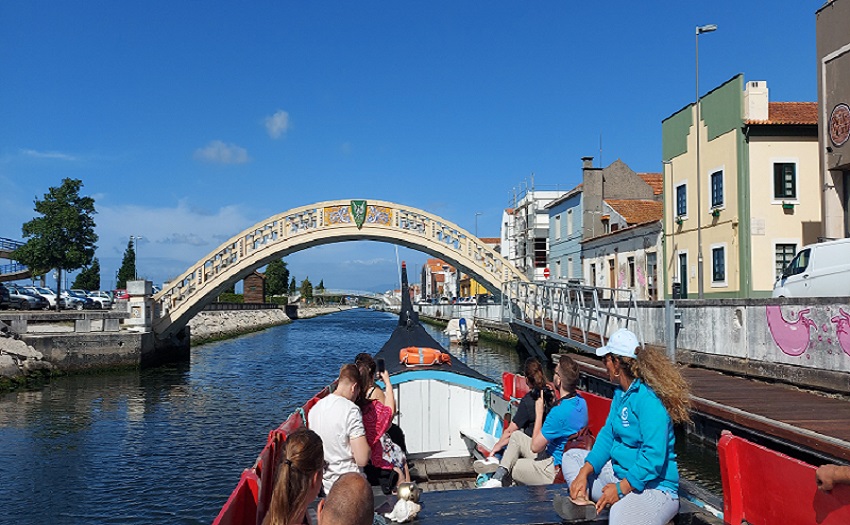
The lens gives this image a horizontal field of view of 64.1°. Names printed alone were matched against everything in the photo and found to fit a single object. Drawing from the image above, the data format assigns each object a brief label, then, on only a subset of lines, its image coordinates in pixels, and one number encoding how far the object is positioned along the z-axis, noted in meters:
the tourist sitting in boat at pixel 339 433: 4.91
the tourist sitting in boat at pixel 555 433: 5.54
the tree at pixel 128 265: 71.31
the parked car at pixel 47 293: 41.22
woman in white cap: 3.89
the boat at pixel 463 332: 37.69
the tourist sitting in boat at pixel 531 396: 6.31
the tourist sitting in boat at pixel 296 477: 2.60
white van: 14.01
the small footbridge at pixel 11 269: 50.75
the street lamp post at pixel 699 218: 22.94
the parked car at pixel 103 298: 43.38
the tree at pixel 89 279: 62.88
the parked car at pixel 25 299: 36.09
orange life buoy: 9.05
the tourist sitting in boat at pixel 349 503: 2.33
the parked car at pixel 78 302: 40.84
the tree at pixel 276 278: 100.44
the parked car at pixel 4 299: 34.06
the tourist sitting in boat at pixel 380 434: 5.90
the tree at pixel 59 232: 35.97
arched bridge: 26.64
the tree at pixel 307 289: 143.95
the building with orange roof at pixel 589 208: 35.88
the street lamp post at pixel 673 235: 27.06
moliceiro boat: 4.20
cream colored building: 22.50
